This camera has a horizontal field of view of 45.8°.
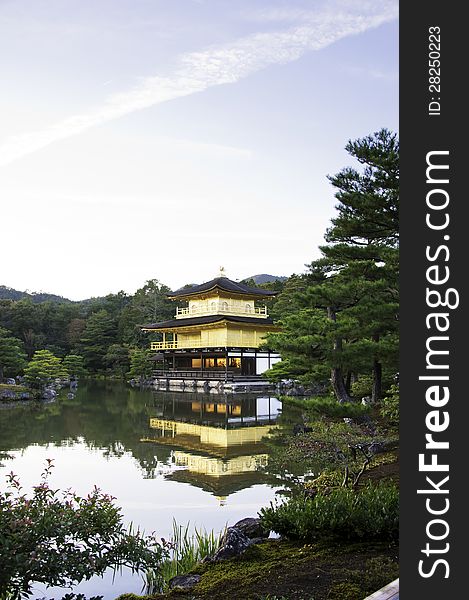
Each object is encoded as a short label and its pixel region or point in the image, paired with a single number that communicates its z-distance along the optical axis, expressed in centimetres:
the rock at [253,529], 479
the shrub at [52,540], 334
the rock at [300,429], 1194
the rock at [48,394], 2156
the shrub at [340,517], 415
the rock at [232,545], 428
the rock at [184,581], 380
